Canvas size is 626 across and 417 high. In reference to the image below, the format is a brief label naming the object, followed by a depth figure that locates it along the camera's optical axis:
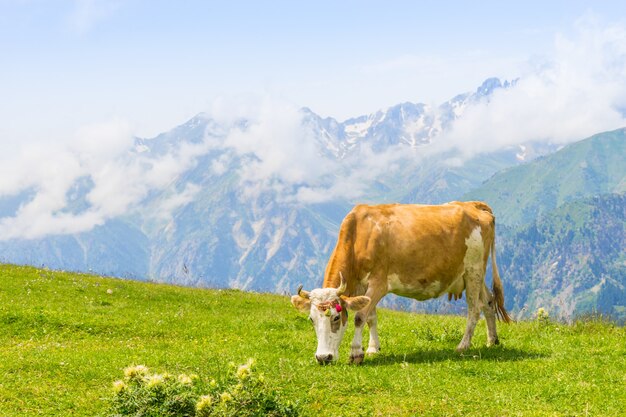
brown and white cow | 15.99
